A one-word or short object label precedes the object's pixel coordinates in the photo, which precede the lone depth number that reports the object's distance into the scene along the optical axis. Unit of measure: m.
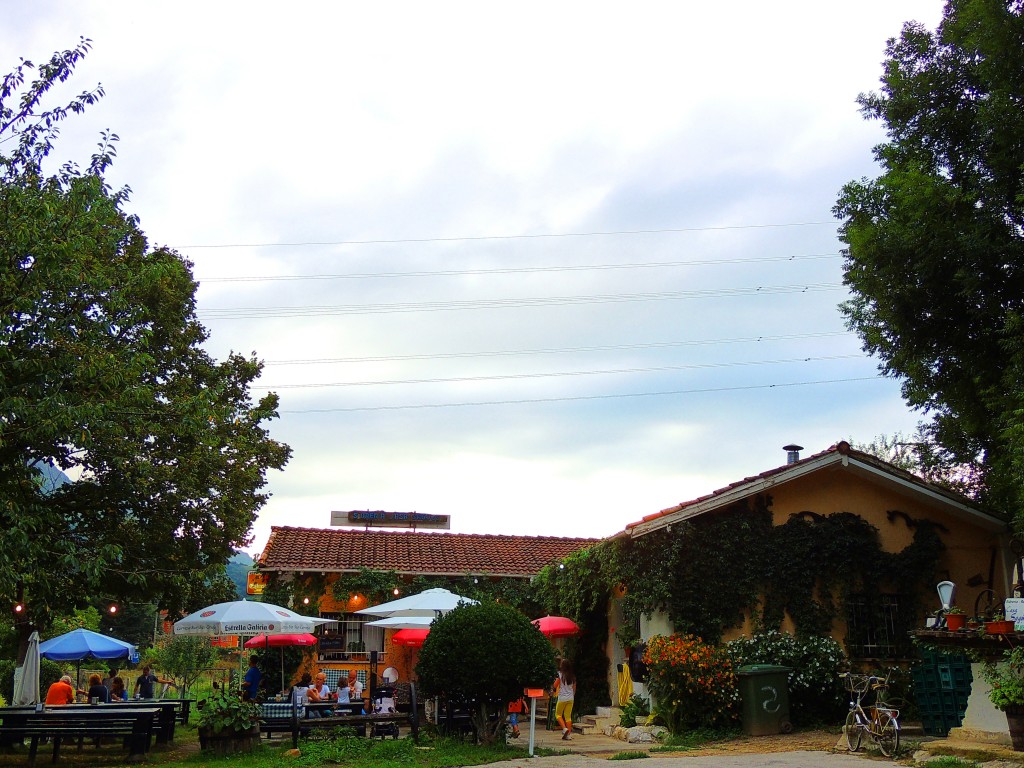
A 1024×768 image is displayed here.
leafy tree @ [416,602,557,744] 13.19
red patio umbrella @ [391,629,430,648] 17.69
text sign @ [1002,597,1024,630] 11.24
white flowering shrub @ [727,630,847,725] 15.40
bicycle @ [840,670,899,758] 11.95
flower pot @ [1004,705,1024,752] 10.86
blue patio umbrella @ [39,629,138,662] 19.25
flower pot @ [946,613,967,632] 12.50
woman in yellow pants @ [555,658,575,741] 16.69
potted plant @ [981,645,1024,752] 10.84
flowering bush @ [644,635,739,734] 14.93
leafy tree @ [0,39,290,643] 10.31
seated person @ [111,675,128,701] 19.30
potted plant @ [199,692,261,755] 13.10
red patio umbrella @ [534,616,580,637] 18.52
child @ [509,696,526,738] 16.38
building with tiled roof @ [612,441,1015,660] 16.48
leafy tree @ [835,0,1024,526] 14.15
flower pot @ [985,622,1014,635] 11.27
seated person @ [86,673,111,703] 17.98
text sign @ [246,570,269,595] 22.67
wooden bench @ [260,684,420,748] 13.96
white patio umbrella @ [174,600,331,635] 15.51
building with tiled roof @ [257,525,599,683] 22.28
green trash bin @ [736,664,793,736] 14.73
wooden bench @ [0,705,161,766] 12.66
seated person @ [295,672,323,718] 15.16
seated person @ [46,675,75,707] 17.48
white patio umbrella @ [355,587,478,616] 17.14
